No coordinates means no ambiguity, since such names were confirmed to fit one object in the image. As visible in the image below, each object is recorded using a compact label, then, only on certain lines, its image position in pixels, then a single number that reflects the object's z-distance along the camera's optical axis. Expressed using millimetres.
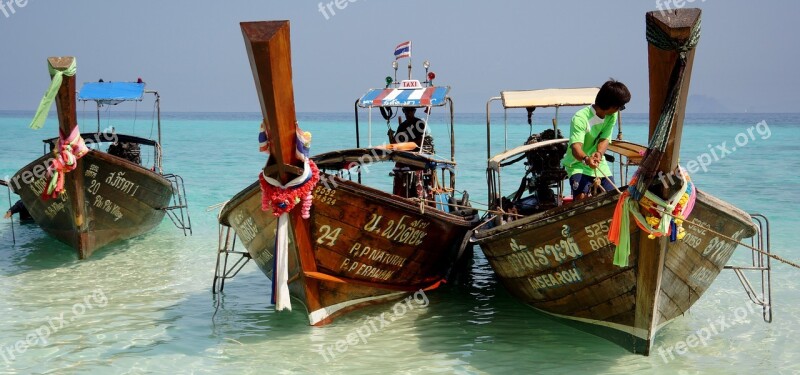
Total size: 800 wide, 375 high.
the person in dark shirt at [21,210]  13062
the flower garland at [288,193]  6359
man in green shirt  6242
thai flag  9961
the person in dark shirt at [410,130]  9383
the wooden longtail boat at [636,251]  4938
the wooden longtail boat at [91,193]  9586
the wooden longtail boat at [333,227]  5910
